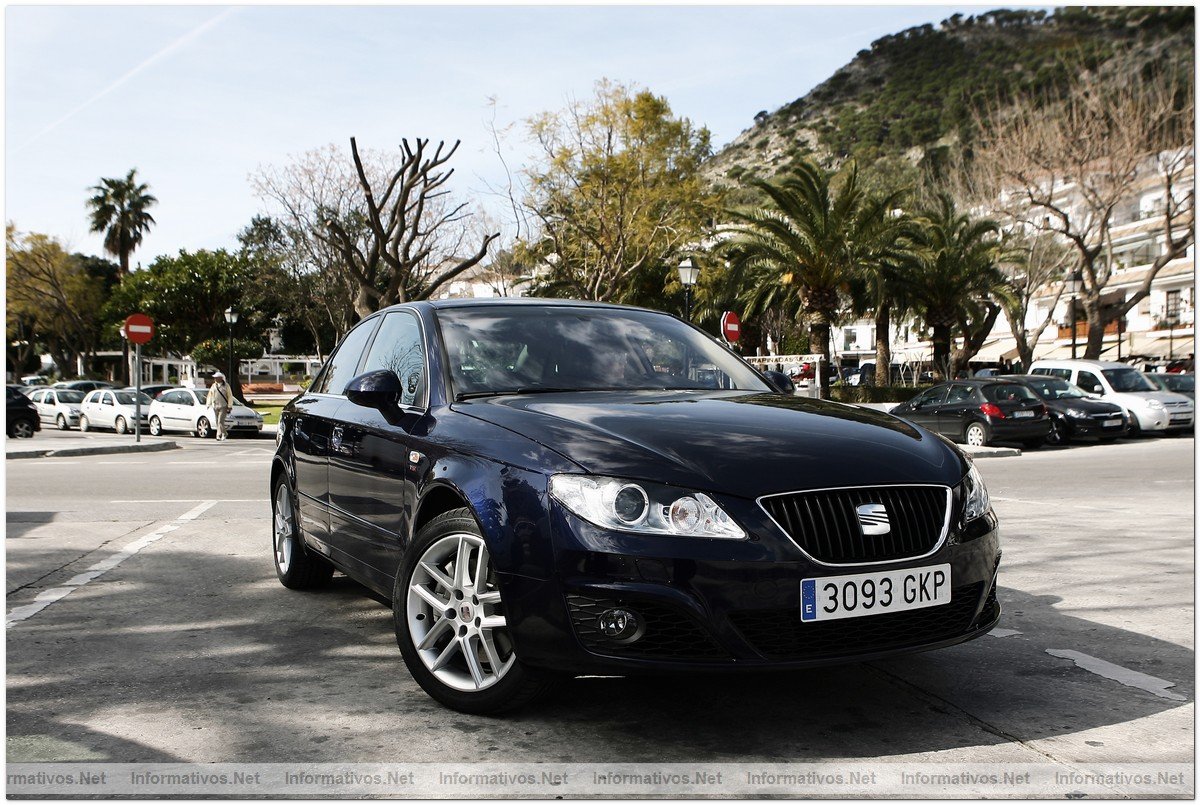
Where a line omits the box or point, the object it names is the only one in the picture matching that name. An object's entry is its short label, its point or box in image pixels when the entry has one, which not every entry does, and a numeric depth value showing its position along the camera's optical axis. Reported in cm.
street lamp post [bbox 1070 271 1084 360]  3228
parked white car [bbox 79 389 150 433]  3294
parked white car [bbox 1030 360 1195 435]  2367
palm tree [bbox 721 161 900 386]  2891
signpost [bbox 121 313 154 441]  2541
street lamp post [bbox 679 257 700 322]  2689
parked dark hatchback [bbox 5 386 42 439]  2769
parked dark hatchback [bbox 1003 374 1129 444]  2217
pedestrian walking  2812
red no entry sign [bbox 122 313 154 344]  2589
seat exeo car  342
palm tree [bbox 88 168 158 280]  6334
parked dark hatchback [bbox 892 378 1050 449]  2088
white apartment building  5906
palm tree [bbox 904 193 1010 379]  3372
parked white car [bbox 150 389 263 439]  2984
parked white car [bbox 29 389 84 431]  3675
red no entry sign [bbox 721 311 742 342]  3114
